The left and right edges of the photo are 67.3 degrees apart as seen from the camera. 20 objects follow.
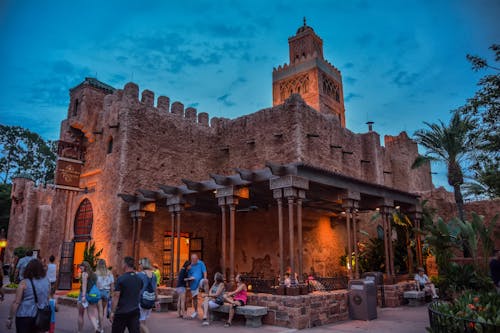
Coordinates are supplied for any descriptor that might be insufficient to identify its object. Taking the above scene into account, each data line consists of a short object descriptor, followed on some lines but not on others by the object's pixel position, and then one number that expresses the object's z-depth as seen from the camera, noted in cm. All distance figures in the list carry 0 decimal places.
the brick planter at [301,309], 867
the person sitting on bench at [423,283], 1292
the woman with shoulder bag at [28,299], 475
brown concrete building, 1438
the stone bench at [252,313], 870
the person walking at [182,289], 986
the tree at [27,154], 4284
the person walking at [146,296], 651
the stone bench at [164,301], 1117
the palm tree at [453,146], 1650
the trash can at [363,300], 971
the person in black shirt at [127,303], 515
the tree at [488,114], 1105
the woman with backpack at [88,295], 709
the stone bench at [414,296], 1230
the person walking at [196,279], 981
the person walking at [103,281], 754
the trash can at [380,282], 1226
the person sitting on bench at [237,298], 895
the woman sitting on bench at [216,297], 920
